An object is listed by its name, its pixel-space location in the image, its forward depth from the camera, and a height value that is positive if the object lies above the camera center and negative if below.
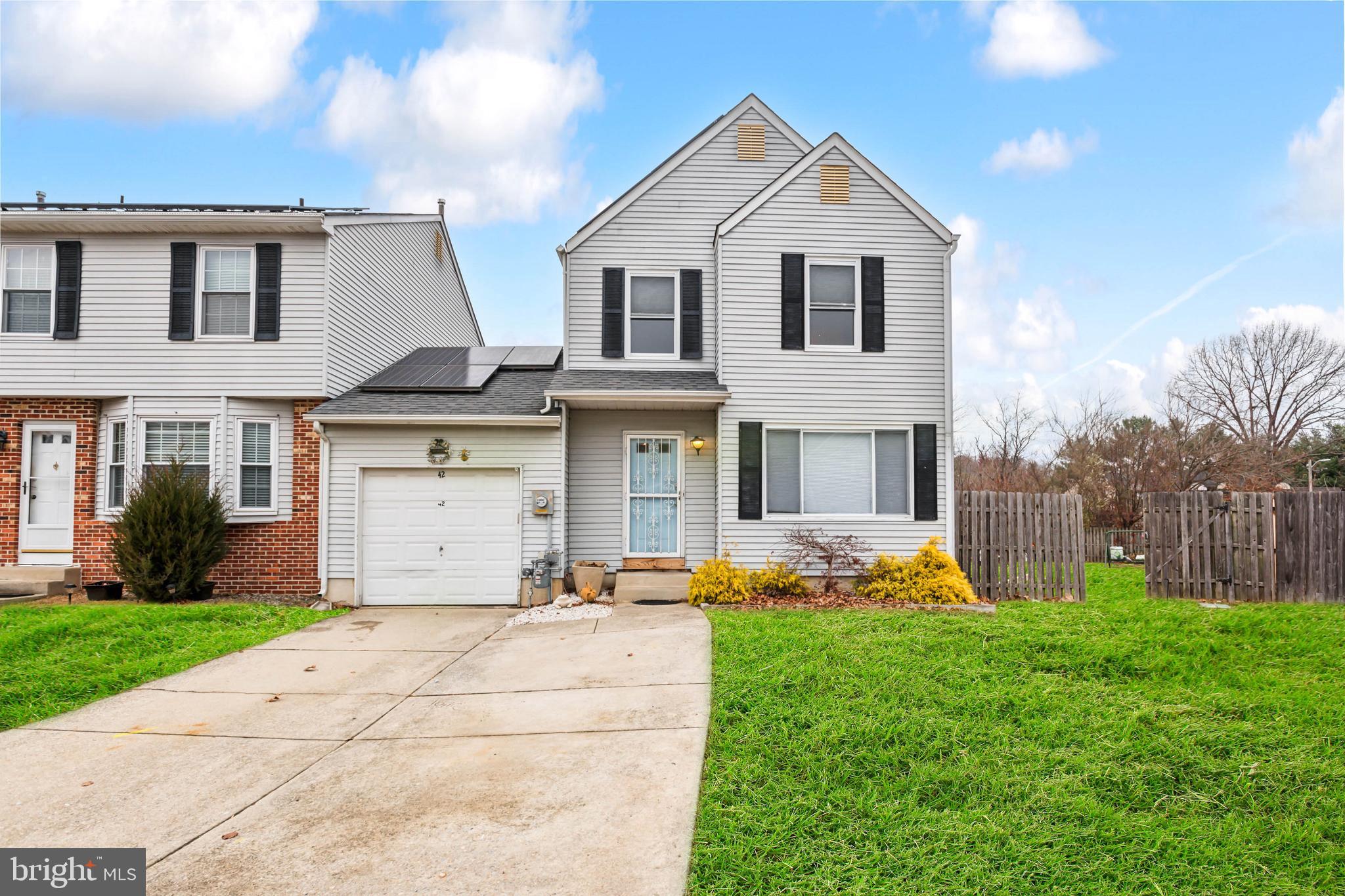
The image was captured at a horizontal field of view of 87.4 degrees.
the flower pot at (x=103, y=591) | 11.48 -1.69
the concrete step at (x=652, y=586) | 11.24 -1.56
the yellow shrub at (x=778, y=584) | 11.09 -1.51
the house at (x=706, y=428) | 11.66 +1.02
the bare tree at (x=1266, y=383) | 27.61 +4.27
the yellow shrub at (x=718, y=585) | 10.86 -1.50
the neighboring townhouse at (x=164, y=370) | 12.02 +2.01
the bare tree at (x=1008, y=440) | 30.98 +2.19
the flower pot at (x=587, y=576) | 11.55 -1.45
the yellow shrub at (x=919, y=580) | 10.84 -1.43
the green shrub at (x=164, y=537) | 10.92 -0.78
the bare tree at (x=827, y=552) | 11.33 -1.03
